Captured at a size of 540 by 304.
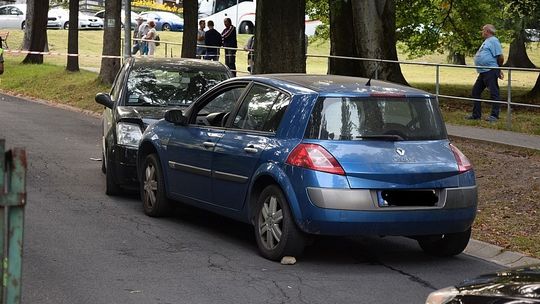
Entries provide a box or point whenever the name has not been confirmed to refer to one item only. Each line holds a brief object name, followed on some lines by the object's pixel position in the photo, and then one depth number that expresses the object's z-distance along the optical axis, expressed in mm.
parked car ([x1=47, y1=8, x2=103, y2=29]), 61750
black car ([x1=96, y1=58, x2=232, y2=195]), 11648
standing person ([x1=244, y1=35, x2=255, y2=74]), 29019
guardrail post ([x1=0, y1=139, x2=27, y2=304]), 4215
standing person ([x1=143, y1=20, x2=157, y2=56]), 36812
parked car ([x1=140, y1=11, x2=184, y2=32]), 62594
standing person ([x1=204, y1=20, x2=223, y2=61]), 31797
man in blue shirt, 18578
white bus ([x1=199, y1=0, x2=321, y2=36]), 58938
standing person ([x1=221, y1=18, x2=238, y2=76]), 31938
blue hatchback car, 8219
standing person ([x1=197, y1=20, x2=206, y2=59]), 31264
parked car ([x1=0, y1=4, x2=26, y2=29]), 60781
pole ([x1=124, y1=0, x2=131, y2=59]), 24828
